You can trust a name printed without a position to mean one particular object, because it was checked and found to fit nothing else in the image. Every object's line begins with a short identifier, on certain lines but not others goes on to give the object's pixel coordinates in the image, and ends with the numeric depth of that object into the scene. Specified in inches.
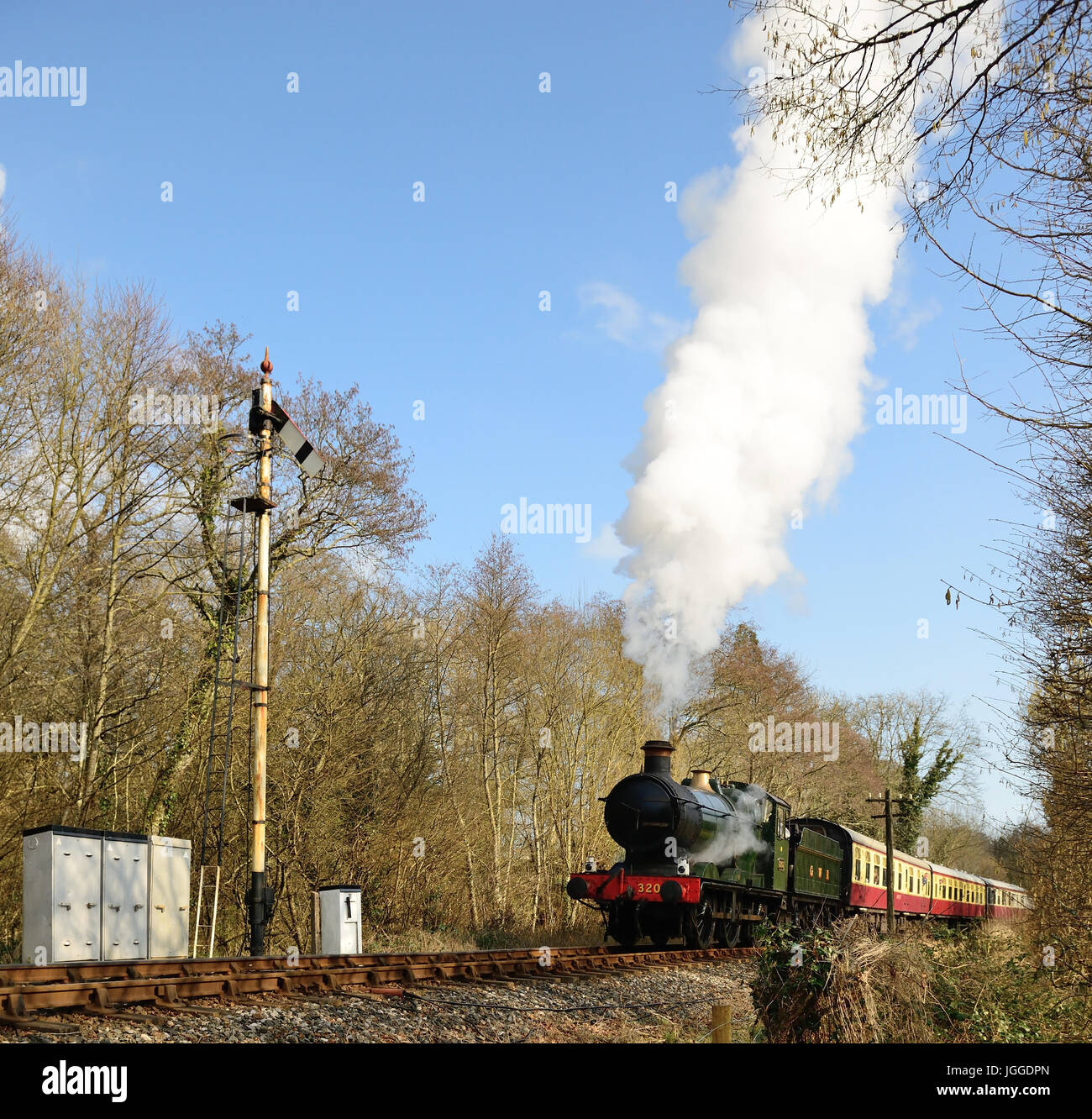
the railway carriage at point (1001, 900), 1526.8
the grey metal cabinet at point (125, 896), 465.1
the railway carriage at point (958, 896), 1312.7
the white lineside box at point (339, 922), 521.0
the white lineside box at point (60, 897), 424.8
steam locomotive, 689.0
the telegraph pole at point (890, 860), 1040.8
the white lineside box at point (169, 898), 502.9
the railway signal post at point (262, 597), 519.3
